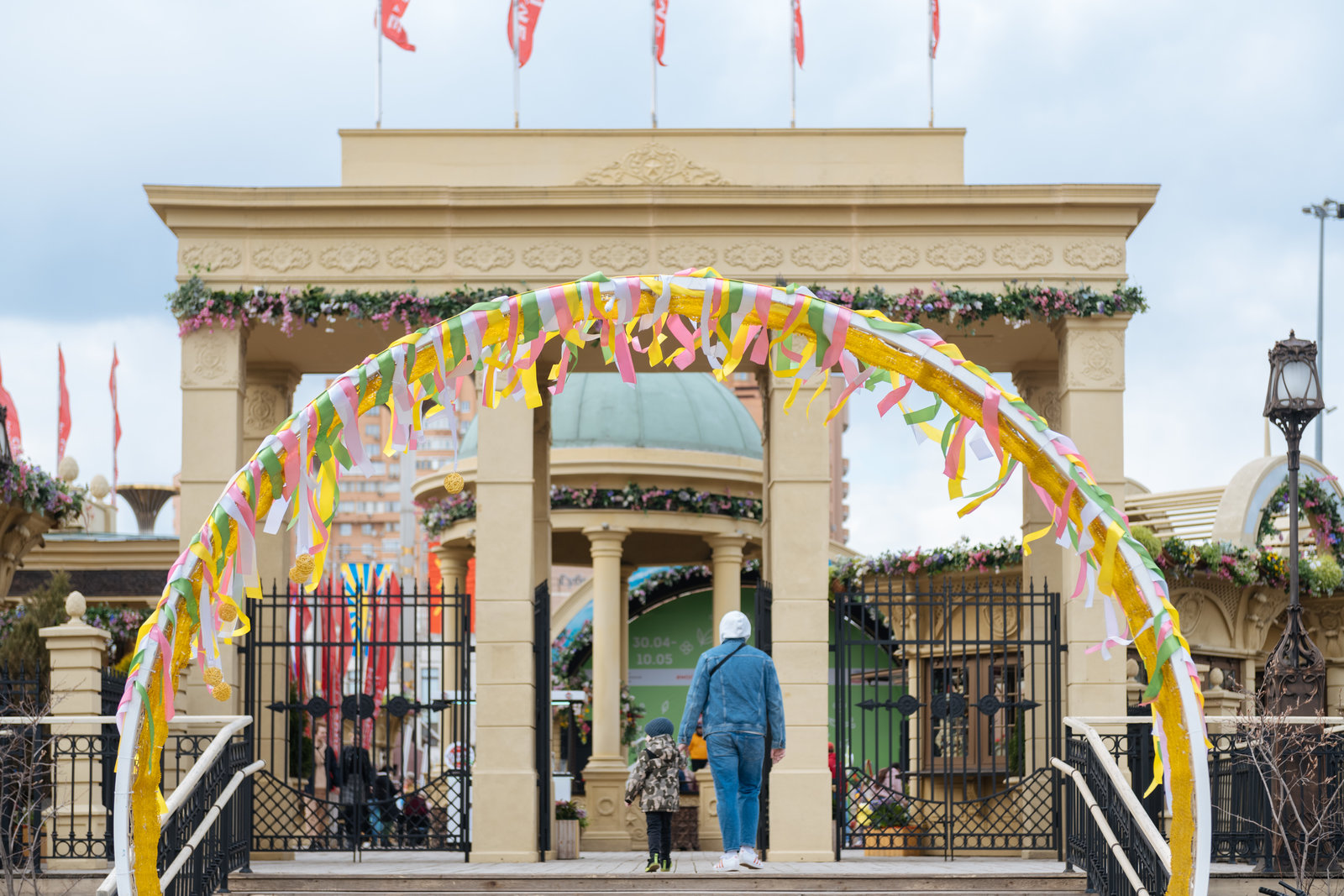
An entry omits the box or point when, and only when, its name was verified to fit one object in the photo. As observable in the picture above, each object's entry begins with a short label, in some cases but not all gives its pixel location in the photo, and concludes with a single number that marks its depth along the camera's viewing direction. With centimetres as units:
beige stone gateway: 1488
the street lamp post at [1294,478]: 1364
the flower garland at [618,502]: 2352
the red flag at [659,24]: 1697
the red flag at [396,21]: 1689
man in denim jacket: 1146
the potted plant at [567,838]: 1484
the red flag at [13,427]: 1608
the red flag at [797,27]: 1725
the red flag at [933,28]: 1700
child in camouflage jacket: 1285
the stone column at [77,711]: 1264
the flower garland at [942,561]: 2295
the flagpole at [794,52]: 1700
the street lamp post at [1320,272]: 4550
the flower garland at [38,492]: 1569
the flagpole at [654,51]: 1673
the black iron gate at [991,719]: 1402
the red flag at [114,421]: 3619
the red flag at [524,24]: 1680
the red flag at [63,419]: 3362
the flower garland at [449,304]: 1518
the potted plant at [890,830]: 1428
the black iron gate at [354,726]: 1419
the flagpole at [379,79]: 1661
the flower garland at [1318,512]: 2388
